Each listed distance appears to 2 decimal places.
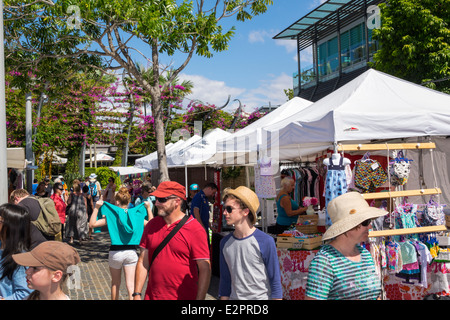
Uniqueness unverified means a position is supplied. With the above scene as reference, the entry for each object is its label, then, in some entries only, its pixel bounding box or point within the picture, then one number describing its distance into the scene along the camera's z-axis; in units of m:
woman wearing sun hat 2.61
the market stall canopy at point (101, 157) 37.40
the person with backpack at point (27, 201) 6.33
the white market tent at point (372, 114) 5.86
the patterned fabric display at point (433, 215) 5.70
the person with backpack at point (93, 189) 16.23
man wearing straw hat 3.35
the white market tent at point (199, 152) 13.06
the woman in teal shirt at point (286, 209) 7.72
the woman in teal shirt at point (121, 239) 5.57
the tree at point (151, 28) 9.09
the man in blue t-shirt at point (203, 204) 7.88
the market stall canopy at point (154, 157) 17.38
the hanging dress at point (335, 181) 5.42
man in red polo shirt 3.50
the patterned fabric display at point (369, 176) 5.63
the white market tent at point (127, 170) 21.33
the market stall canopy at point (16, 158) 11.55
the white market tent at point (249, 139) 8.47
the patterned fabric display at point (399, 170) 5.72
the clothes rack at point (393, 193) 5.38
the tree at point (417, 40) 14.81
